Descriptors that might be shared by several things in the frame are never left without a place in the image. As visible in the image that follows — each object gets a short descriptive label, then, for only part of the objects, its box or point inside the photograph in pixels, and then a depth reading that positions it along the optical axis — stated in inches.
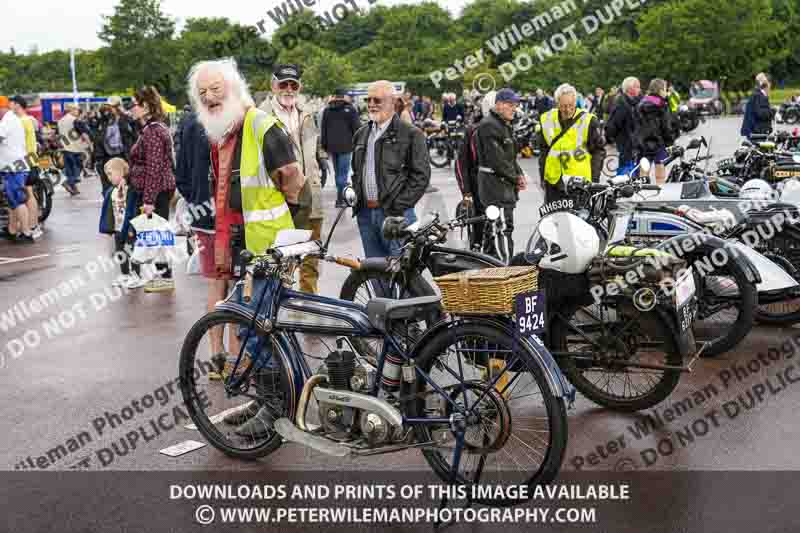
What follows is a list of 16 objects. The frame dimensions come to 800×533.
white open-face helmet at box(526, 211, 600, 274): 208.1
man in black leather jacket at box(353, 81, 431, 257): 271.0
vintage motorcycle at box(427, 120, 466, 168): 881.5
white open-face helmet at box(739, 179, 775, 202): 302.7
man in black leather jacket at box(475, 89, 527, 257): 337.4
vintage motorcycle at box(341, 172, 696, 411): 200.7
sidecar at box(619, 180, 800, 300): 253.8
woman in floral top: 335.9
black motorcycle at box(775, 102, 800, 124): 1338.6
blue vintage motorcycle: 159.3
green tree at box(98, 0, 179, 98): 3880.4
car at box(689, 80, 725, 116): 1768.0
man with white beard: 205.8
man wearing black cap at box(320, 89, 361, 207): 567.5
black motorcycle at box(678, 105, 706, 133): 902.7
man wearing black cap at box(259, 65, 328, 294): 281.6
